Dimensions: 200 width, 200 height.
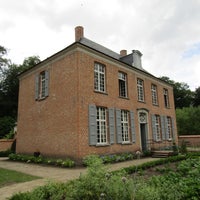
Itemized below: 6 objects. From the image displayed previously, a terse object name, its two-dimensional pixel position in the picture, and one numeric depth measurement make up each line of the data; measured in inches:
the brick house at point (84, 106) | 422.9
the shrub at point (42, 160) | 384.2
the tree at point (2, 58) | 910.4
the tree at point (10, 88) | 1047.0
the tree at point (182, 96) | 1688.0
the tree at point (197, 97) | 1582.2
